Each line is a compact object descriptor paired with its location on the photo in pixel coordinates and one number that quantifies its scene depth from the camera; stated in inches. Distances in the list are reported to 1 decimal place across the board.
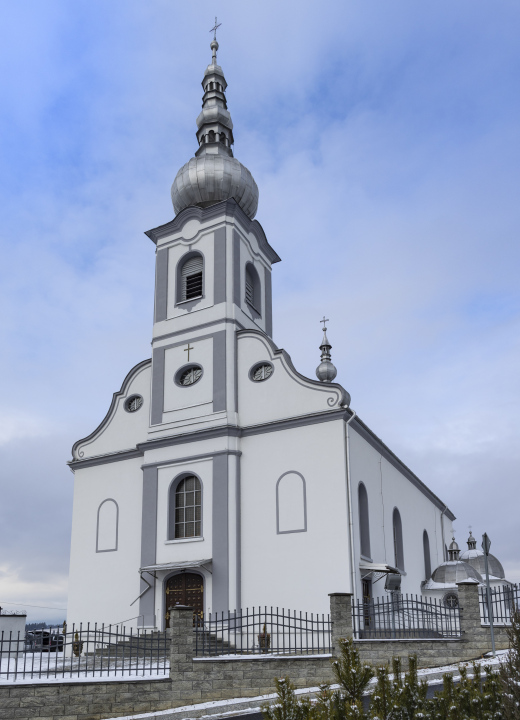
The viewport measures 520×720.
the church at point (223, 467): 791.7
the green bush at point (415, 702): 275.7
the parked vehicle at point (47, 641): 500.4
